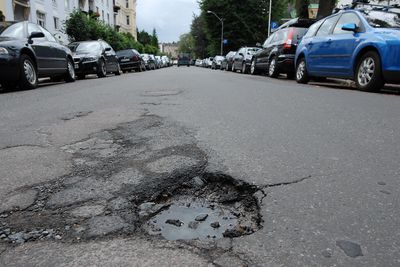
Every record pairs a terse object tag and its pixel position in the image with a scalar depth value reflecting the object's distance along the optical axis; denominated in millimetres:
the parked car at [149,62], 30088
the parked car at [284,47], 12180
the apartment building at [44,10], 20469
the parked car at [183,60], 61081
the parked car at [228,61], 23938
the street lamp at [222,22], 44250
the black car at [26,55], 8203
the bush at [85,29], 21375
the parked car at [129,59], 22375
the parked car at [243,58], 18688
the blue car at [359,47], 7192
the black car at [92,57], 14219
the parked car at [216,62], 34384
